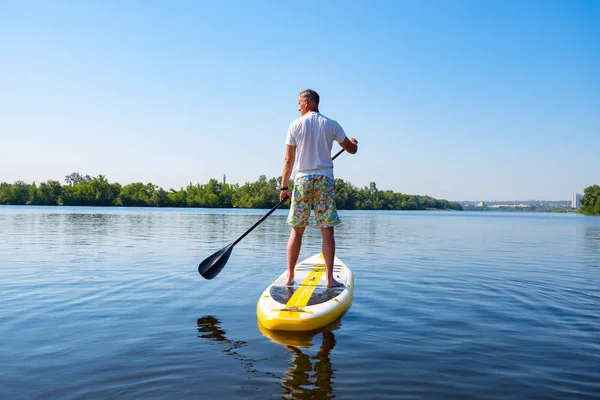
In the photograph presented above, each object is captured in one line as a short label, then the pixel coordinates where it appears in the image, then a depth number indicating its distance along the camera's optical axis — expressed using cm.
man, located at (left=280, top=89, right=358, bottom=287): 557
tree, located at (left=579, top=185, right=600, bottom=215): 10266
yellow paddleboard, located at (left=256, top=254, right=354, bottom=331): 460
